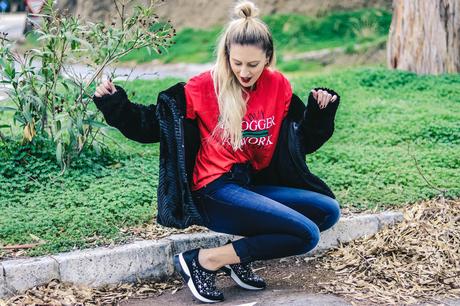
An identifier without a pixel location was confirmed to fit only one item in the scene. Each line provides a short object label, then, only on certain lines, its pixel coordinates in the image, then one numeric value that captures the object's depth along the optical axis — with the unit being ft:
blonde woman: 13.66
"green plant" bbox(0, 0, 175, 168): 18.34
